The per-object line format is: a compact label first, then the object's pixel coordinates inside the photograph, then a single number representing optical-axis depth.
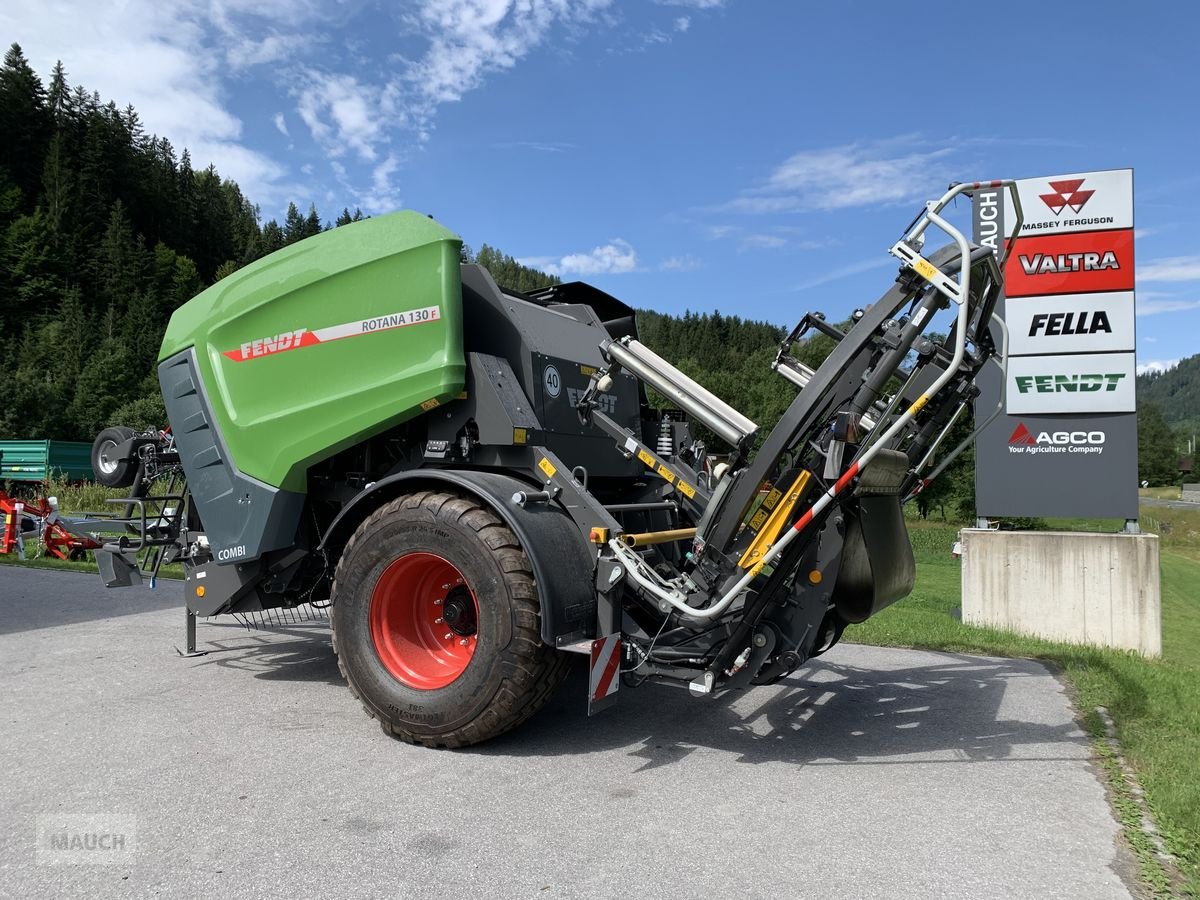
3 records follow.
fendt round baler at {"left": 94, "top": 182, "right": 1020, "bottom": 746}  3.94
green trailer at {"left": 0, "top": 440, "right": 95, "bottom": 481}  32.22
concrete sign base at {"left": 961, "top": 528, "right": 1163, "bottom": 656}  7.88
